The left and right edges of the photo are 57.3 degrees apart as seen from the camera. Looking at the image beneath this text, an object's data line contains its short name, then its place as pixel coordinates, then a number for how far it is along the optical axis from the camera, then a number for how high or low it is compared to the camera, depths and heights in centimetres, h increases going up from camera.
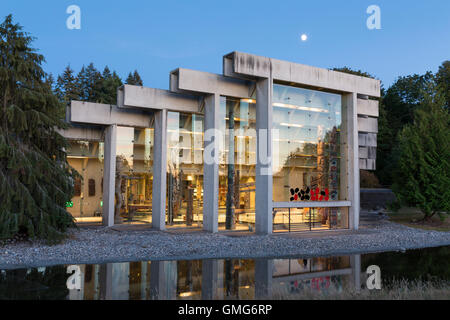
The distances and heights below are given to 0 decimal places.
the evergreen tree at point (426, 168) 2453 +64
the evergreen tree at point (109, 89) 5619 +1221
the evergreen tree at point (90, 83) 5962 +1416
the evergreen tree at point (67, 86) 5616 +1292
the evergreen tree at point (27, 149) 1370 +91
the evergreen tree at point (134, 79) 7050 +1684
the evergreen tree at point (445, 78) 4715 +1200
